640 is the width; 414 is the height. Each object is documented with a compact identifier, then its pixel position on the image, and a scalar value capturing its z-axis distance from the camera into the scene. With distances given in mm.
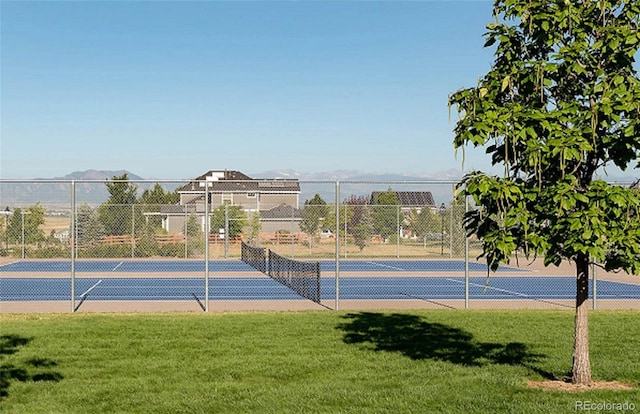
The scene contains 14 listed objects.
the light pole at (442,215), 36847
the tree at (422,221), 39406
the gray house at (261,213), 36688
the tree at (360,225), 37500
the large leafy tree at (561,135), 8383
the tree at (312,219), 36344
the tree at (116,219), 32906
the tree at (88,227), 33531
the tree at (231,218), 38156
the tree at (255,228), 36656
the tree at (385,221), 37719
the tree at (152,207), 33625
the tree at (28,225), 35156
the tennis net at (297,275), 20838
